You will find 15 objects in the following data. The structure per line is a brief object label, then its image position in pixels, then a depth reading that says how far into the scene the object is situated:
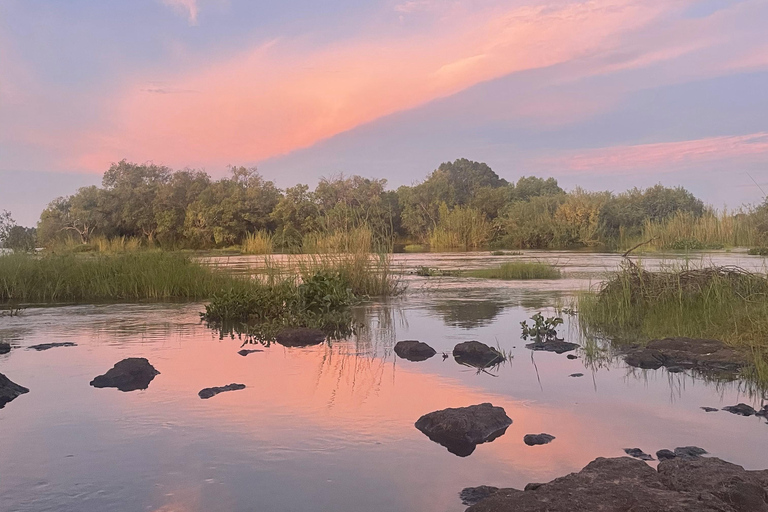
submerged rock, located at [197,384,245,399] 5.83
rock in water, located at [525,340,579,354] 7.80
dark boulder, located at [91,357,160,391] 6.24
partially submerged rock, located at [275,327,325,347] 8.66
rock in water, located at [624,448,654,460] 4.11
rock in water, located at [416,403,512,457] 4.52
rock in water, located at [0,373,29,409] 5.72
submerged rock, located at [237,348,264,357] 7.86
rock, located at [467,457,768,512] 2.90
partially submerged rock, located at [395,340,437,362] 7.47
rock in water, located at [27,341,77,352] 8.15
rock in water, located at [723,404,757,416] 5.07
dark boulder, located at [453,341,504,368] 7.11
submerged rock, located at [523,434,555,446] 4.46
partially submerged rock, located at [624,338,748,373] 6.70
